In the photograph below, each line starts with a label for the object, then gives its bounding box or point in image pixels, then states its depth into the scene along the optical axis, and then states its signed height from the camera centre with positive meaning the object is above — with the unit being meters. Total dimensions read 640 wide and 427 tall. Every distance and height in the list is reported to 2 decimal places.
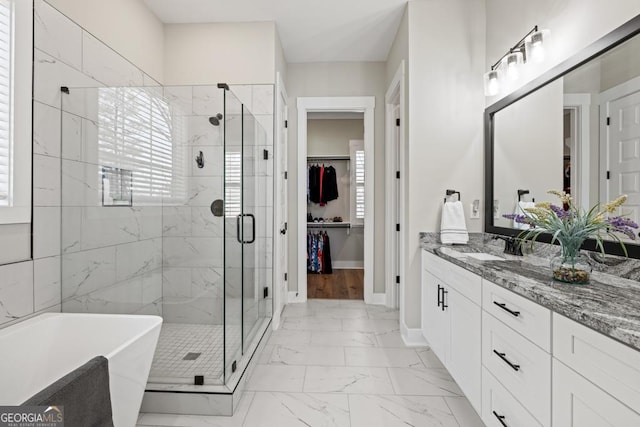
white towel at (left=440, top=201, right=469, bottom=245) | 2.51 -0.07
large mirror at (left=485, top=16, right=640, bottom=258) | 1.41 +0.47
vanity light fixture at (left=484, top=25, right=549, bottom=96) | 1.98 +1.09
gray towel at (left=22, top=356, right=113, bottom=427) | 0.95 -0.60
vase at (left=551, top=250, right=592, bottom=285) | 1.32 -0.22
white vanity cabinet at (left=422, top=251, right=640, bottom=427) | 0.85 -0.53
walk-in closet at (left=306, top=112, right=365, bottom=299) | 5.62 +0.35
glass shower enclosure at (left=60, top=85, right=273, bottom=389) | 1.91 -0.03
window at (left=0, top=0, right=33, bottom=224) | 1.49 +0.50
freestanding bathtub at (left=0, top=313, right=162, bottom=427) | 1.34 -0.66
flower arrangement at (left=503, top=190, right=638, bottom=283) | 1.28 -0.06
